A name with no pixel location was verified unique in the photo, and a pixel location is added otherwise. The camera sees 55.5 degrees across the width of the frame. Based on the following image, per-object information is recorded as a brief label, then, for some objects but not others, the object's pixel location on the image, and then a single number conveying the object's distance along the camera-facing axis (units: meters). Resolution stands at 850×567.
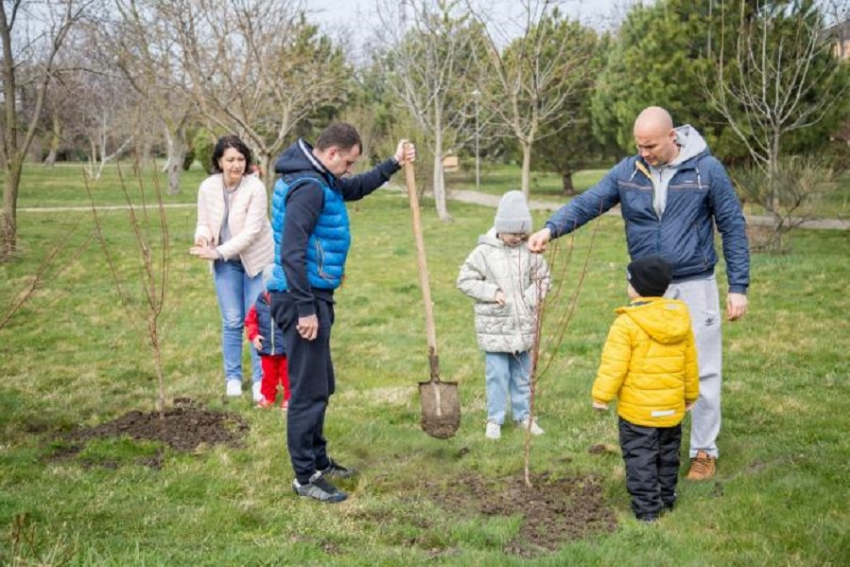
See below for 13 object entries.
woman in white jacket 6.16
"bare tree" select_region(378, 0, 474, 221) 21.27
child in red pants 6.12
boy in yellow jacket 4.01
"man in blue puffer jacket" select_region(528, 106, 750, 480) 4.40
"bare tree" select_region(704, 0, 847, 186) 15.09
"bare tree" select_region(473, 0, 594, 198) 16.77
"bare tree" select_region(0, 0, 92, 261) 13.19
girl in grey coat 5.36
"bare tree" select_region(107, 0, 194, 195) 14.37
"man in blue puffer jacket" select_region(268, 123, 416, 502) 4.16
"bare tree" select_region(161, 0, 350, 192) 13.61
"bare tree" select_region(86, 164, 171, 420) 5.62
